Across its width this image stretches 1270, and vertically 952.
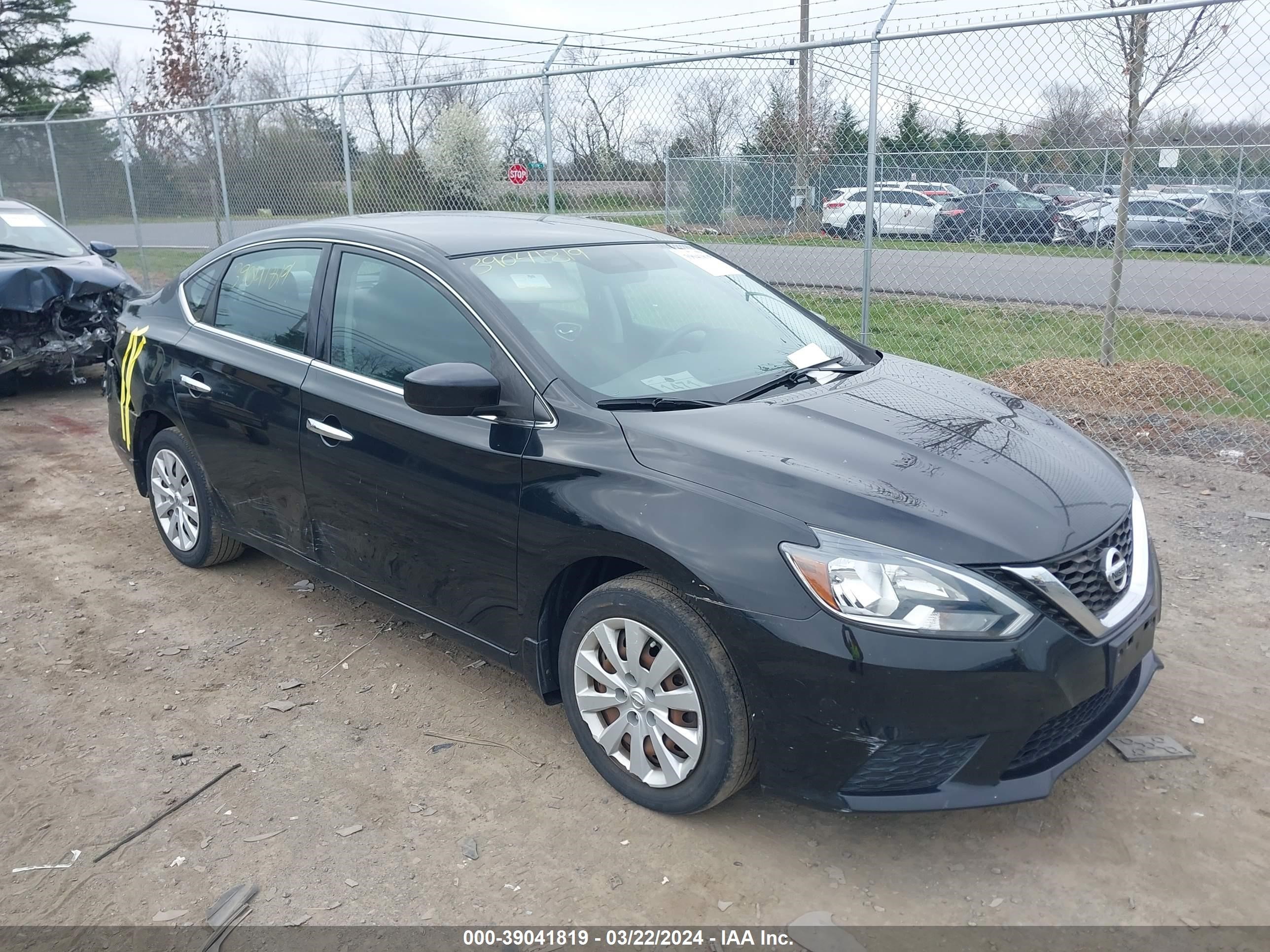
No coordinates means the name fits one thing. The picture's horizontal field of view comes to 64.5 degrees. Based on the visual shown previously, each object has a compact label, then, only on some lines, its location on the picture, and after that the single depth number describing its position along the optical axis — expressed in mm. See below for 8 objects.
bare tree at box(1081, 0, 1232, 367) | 6324
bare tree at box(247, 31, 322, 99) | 20875
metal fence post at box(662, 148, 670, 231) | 8867
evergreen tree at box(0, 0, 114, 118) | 35312
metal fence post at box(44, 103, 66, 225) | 14353
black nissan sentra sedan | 2584
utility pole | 7766
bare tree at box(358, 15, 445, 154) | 10695
